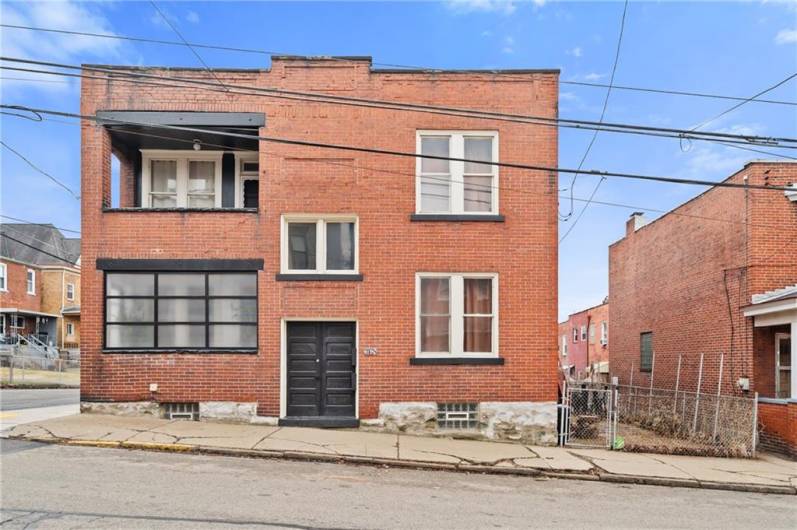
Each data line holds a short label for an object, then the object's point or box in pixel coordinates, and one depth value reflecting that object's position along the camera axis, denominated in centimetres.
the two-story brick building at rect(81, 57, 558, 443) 1211
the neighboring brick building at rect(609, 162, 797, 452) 1354
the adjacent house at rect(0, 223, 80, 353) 3641
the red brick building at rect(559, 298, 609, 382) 2994
